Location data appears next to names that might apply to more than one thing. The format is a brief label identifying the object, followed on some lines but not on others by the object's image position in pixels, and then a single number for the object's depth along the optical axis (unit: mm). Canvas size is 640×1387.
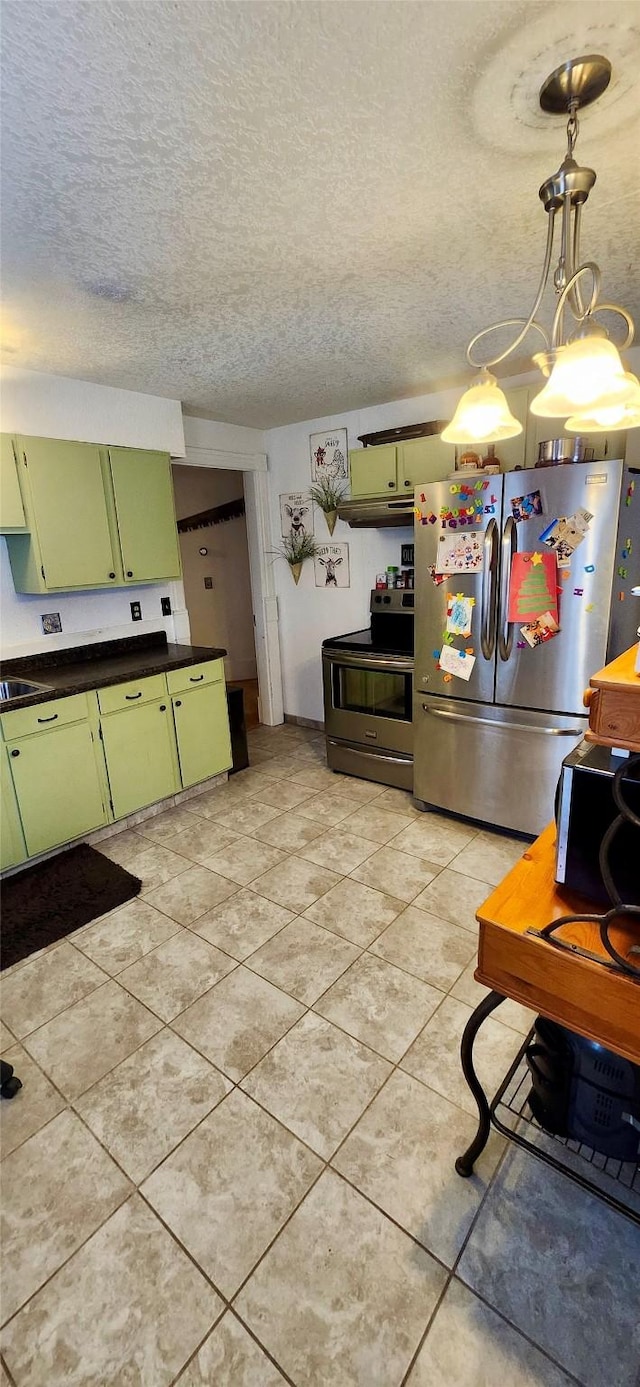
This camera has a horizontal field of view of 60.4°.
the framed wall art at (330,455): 4047
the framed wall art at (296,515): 4340
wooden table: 1004
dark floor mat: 2324
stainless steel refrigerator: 2334
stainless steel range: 3303
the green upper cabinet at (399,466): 3158
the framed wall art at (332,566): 4219
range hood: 3137
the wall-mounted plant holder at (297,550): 4387
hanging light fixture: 1092
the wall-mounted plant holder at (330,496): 4062
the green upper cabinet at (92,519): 2832
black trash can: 3887
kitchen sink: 2893
